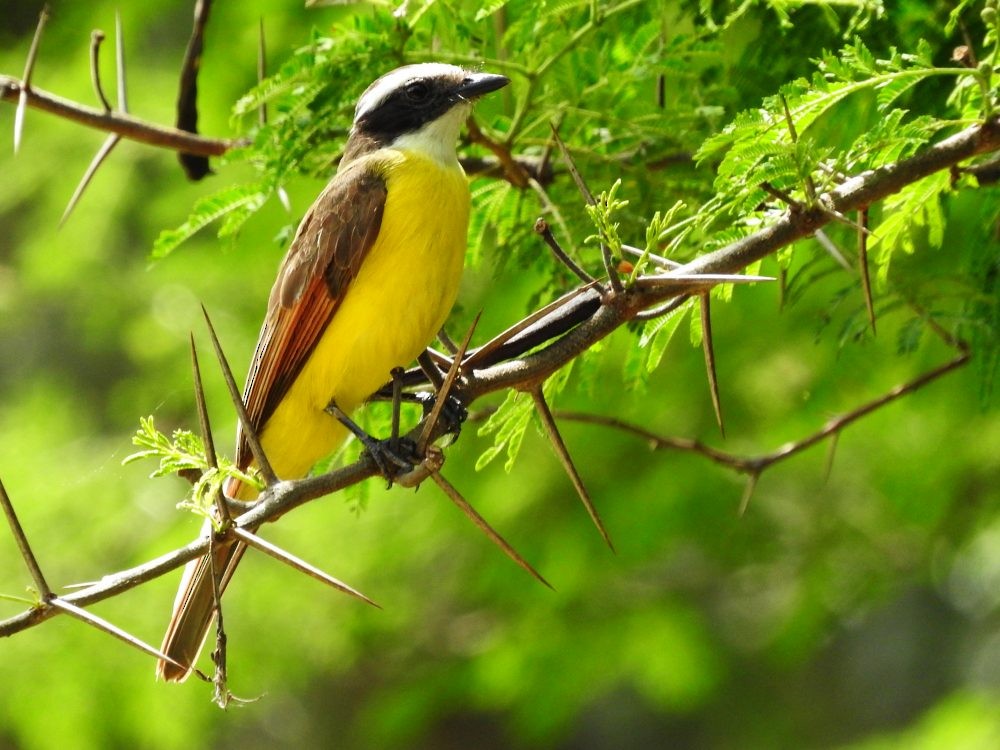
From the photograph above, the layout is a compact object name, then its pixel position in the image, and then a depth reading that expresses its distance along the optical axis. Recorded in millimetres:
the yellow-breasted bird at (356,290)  7043
